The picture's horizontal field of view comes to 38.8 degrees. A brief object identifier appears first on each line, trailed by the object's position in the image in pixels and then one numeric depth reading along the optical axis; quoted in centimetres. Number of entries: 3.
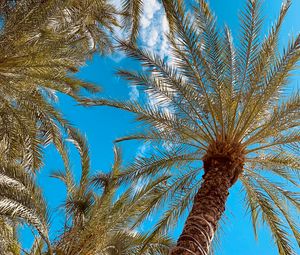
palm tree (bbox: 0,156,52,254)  782
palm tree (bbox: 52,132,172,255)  972
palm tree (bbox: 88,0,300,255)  803
